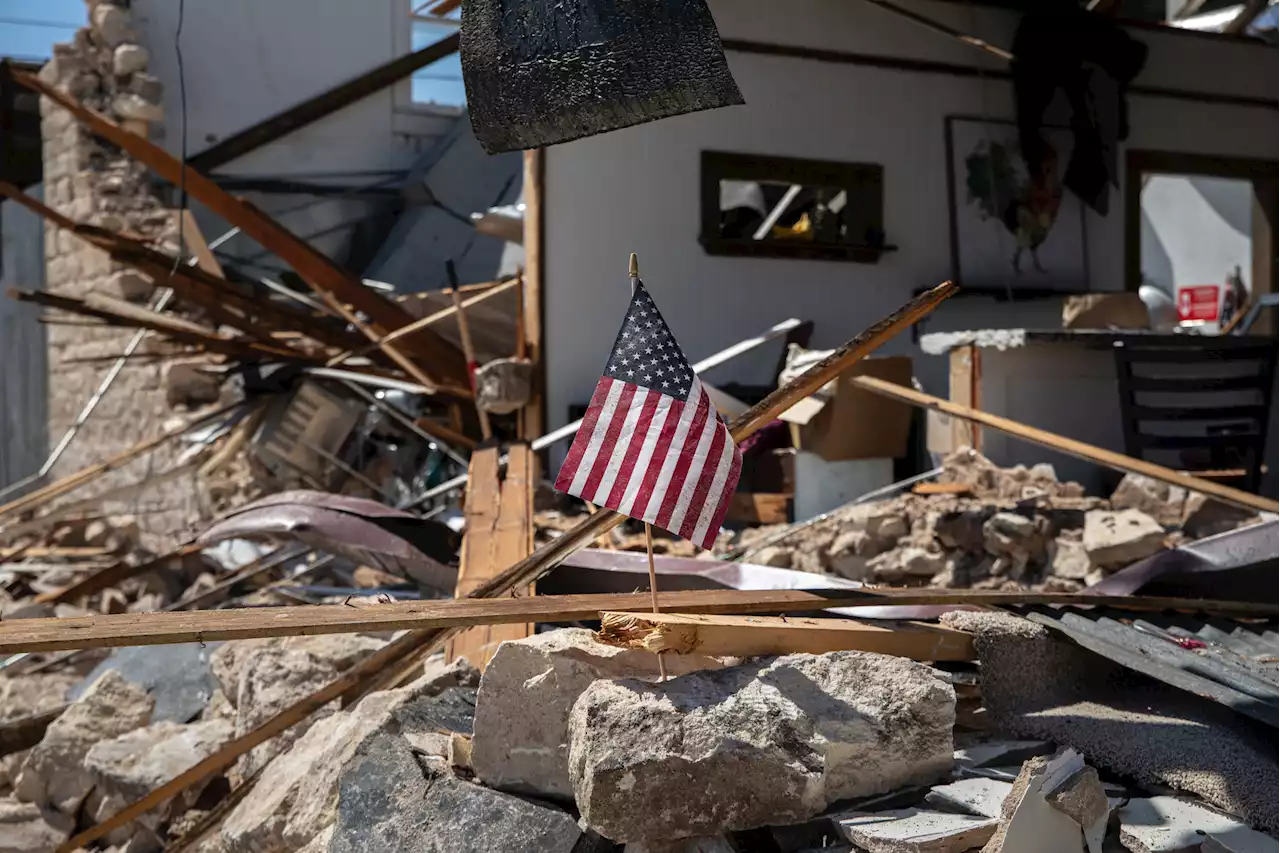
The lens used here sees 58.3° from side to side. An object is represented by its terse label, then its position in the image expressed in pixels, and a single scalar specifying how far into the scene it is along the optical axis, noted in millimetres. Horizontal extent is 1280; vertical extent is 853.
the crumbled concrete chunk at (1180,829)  2773
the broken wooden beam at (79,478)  7246
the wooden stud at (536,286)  8938
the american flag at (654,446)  3133
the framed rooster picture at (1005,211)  10172
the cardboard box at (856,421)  6988
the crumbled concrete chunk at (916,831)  2629
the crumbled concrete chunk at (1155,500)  6320
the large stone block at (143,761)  4465
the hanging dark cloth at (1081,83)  10062
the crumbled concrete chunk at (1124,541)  5488
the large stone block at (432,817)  2947
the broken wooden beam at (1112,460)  4844
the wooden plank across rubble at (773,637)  3203
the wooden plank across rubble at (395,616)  2844
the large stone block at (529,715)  3162
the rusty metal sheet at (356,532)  5867
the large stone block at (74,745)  4945
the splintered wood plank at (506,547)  4480
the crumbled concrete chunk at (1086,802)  2674
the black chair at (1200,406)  7352
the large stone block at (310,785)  3400
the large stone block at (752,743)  2766
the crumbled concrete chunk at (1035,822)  2578
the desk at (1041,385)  7328
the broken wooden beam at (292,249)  8930
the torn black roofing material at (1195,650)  3439
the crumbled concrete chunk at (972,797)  2855
